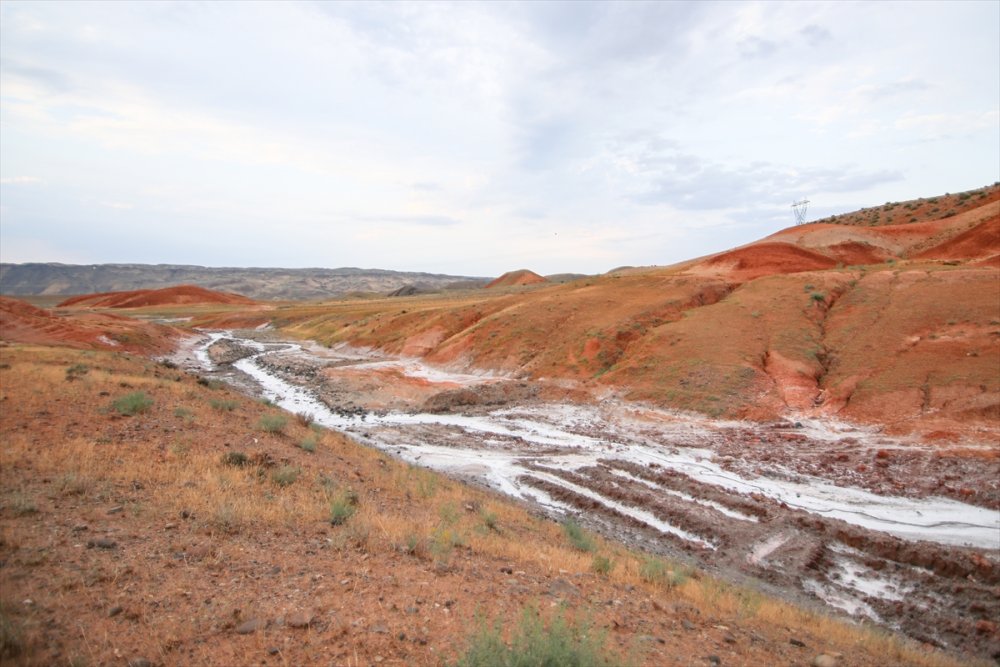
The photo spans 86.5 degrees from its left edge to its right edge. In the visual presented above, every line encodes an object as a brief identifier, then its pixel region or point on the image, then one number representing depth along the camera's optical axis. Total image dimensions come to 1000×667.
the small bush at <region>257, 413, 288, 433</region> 13.79
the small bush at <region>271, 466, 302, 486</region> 9.63
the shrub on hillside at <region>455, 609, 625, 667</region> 4.08
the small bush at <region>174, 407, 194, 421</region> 13.27
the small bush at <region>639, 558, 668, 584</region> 7.42
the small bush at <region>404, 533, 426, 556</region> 7.01
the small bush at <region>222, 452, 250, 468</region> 10.18
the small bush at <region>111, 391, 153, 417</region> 12.76
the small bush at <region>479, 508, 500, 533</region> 9.23
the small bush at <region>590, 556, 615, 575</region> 7.42
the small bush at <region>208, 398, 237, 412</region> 15.30
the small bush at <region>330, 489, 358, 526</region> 7.98
